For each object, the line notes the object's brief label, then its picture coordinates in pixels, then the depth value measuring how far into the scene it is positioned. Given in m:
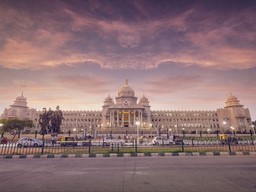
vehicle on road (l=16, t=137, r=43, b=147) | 26.96
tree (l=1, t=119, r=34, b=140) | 51.06
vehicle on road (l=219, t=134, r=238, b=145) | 27.04
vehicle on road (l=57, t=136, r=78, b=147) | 27.28
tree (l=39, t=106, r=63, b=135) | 52.18
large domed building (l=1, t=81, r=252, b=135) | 95.94
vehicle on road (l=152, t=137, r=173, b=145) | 29.58
